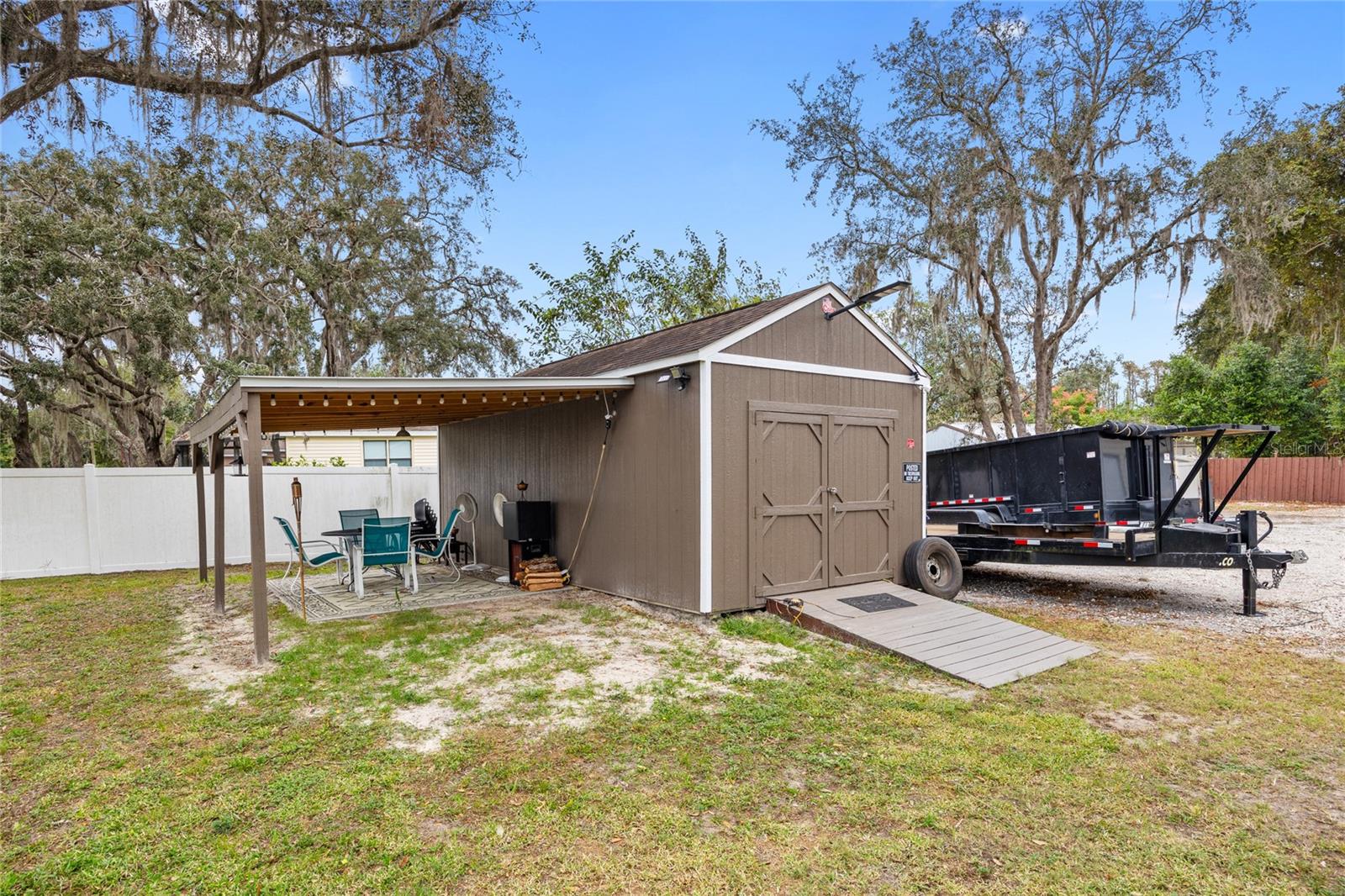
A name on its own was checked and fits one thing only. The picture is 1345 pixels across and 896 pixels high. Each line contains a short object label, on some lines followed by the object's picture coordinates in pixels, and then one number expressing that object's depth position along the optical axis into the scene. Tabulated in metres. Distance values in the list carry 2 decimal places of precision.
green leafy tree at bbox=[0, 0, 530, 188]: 6.25
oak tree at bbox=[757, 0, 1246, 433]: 13.29
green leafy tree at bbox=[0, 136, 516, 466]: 9.66
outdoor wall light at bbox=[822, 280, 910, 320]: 5.94
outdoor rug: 6.71
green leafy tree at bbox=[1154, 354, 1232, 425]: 20.11
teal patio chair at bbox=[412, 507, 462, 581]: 7.70
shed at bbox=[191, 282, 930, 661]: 5.94
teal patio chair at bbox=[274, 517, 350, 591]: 6.83
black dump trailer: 6.50
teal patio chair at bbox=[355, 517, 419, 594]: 6.79
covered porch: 4.97
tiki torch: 6.22
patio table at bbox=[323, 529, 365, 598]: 7.32
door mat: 6.13
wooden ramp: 4.81
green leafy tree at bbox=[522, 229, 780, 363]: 18.92
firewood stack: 7.67
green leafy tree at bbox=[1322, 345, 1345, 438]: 17.58
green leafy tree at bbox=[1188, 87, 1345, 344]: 12.02
